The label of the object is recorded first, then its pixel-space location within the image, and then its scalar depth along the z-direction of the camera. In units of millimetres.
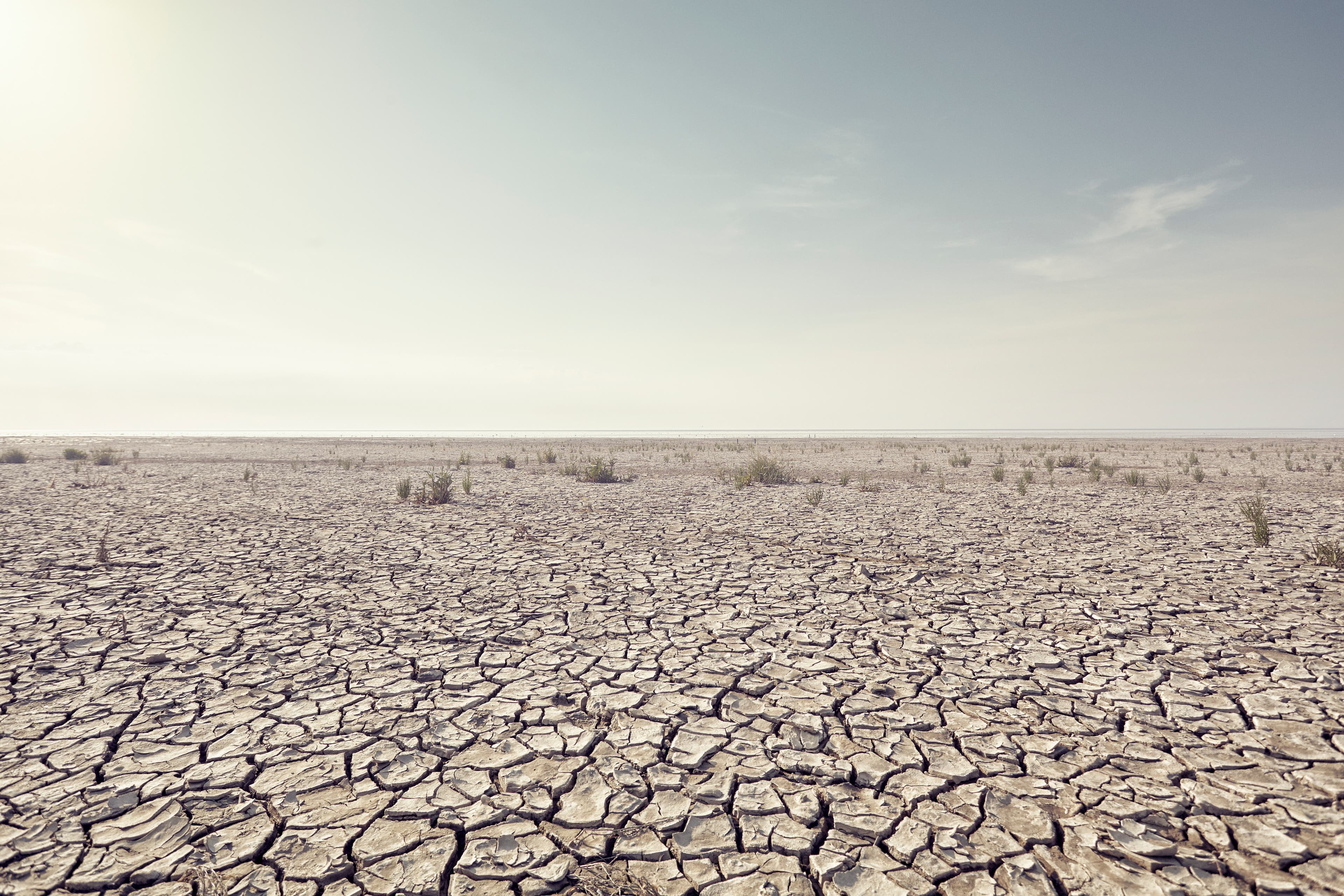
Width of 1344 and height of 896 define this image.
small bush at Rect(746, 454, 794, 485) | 14570
